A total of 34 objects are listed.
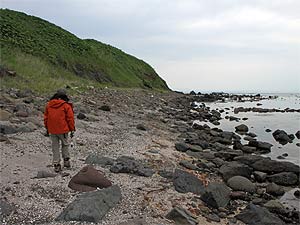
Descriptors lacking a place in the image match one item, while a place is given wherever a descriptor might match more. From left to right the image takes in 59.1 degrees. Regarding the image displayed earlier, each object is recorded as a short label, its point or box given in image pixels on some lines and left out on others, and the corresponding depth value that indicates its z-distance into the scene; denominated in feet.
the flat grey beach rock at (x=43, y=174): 20.50
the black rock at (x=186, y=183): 22.67
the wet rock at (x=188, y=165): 30.40
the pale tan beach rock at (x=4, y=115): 32.16
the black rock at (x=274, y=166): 34.15
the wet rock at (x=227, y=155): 39.13
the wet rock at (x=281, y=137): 57.41
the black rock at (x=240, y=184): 27.01
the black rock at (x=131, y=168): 23.64
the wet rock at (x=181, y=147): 38.09
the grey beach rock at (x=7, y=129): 28.83
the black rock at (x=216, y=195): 21.40
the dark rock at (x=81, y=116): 42.22
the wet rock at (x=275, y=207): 23.35
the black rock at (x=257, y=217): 20.08
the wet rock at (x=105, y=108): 54.64
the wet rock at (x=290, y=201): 25.33
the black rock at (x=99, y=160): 24.97
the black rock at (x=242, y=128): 66.25
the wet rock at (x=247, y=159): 36.20
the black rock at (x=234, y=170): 29.80
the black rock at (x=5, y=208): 15.80
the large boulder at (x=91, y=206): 15.99
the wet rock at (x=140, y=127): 46.00
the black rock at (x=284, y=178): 31.39
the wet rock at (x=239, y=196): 24.71
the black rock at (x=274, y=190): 28.06
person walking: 21.62
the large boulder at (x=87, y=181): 19.28
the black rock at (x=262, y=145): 48.73
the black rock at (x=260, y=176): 31.57
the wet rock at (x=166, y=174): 24.82
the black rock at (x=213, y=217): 19.50
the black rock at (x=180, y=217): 17.74
